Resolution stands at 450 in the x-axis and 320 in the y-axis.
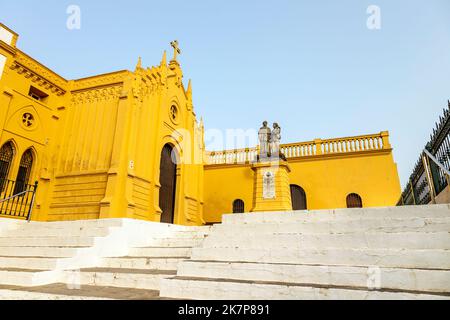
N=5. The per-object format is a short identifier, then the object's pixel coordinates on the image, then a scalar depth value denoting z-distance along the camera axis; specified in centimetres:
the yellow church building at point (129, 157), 1154
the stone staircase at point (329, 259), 312
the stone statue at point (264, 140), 1143
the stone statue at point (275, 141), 1132
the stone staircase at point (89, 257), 412
